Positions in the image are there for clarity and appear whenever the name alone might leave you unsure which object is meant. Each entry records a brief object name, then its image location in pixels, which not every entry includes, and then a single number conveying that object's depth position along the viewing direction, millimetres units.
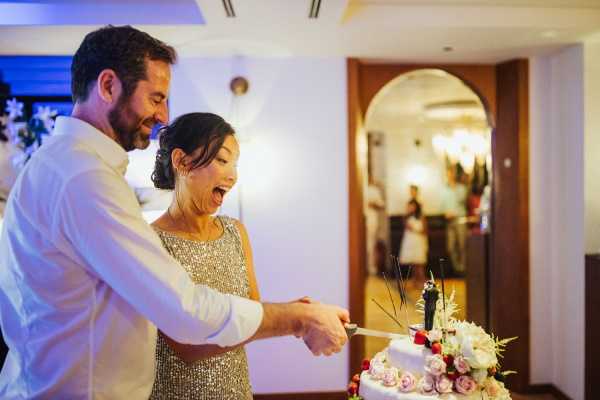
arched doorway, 5363
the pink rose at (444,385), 1641
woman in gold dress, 1549
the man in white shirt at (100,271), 1008
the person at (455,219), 9203
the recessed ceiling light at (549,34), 3518
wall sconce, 4016
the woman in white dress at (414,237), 8141
